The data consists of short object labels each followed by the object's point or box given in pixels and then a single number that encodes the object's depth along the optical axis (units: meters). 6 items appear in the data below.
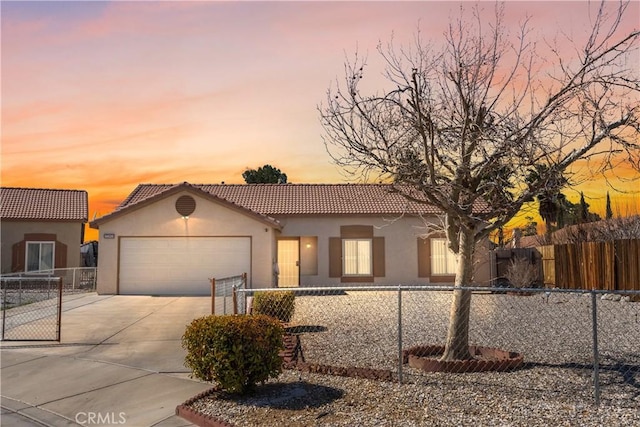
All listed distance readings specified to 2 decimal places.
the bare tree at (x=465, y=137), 8.41
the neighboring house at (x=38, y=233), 27.20
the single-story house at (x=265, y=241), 22.33
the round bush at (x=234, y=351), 7.13
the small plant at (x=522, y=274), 22.17
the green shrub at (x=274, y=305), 13.29
